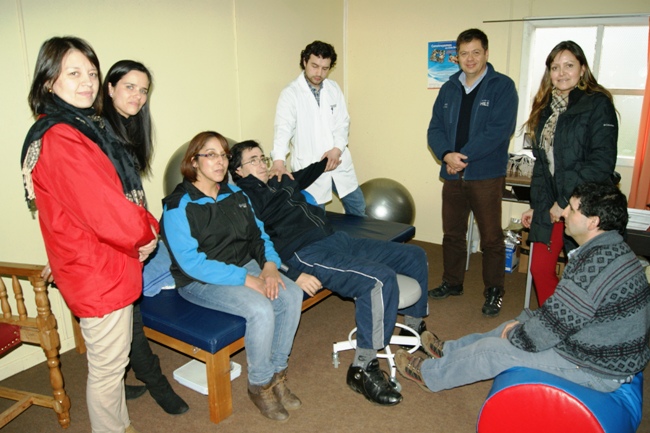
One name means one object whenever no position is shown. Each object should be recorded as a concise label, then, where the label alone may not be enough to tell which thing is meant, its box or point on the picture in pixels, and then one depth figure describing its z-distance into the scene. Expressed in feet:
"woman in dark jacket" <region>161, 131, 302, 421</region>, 7.32
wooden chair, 6.72
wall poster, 14.10
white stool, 8.20
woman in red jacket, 5.21
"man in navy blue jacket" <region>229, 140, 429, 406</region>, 7.84
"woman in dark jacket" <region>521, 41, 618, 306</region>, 8.26
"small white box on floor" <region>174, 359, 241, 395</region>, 8.05
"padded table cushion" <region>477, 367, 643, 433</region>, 5.72
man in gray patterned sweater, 5.78
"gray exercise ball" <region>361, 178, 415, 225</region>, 13.15
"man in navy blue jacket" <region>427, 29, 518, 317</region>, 10.02
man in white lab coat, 10.66
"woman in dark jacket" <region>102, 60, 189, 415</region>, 6.84
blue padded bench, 7.00
